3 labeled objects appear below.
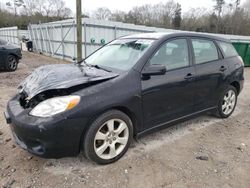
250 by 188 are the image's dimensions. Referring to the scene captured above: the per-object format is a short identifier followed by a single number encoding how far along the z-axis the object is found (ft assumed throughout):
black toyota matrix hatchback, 6.51
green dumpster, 35.79
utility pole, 22.87
